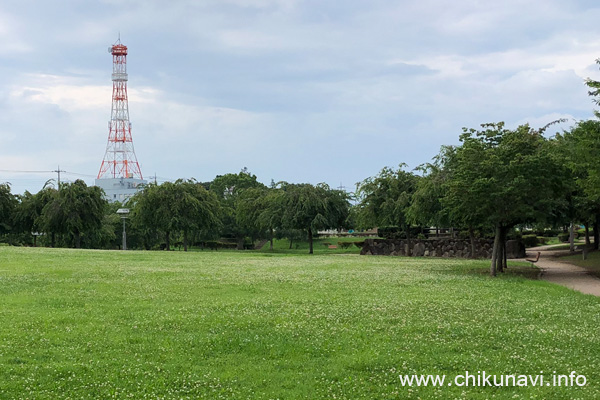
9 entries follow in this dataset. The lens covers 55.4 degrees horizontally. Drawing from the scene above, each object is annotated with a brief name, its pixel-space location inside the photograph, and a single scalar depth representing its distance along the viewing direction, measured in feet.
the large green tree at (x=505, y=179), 78.18
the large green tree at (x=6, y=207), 180.86
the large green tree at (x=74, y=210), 169.58
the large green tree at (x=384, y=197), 143.43
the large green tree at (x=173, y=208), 163.84
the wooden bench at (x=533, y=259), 121.29
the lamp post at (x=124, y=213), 162.48
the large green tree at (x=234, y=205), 197.98
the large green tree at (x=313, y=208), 159.12
